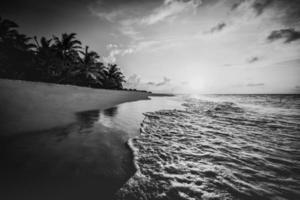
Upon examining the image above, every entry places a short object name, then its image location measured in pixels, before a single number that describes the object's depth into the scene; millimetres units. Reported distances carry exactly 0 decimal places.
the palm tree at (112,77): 36122
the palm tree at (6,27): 14977
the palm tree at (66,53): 19281
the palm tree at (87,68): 23459
